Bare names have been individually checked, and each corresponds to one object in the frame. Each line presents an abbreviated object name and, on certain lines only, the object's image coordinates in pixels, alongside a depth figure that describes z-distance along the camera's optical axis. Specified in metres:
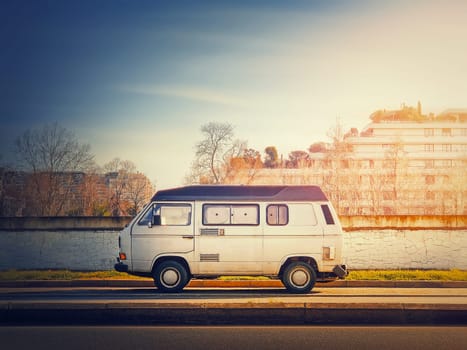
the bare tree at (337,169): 57.69
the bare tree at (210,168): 49.06
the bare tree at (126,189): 52.16
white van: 15.29
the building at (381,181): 58.66
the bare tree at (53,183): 47.06
